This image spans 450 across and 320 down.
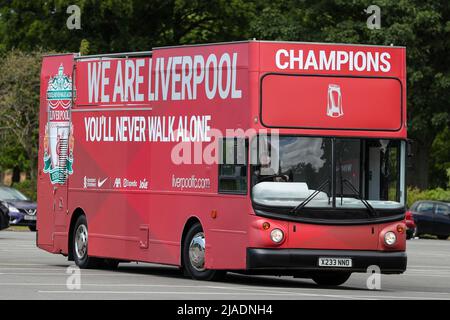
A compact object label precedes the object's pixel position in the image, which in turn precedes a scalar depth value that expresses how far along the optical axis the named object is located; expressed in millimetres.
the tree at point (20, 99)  59688
